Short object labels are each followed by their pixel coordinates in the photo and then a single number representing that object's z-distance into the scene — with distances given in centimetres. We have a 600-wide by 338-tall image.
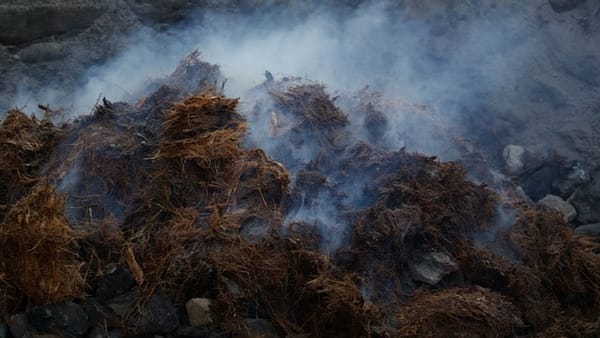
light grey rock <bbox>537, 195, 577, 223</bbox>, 581
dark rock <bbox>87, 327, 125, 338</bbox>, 395
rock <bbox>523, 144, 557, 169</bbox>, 648
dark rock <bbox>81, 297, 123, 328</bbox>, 397
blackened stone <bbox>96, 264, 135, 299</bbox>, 409
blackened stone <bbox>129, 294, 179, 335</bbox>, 397
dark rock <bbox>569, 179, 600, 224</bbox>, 594
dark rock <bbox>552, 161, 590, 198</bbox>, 623
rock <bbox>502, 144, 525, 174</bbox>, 647
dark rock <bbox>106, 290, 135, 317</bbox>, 400
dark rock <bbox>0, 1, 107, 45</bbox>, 616
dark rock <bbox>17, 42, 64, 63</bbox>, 631
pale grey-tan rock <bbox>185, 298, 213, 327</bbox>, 408
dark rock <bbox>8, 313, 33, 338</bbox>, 386
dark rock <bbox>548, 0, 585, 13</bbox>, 753
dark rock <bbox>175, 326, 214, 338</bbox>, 405
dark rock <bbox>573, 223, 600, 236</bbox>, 556
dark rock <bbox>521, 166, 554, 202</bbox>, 630
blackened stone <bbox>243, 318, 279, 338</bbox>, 410
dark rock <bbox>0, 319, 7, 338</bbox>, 387
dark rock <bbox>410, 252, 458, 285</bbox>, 448
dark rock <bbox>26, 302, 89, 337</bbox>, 389
